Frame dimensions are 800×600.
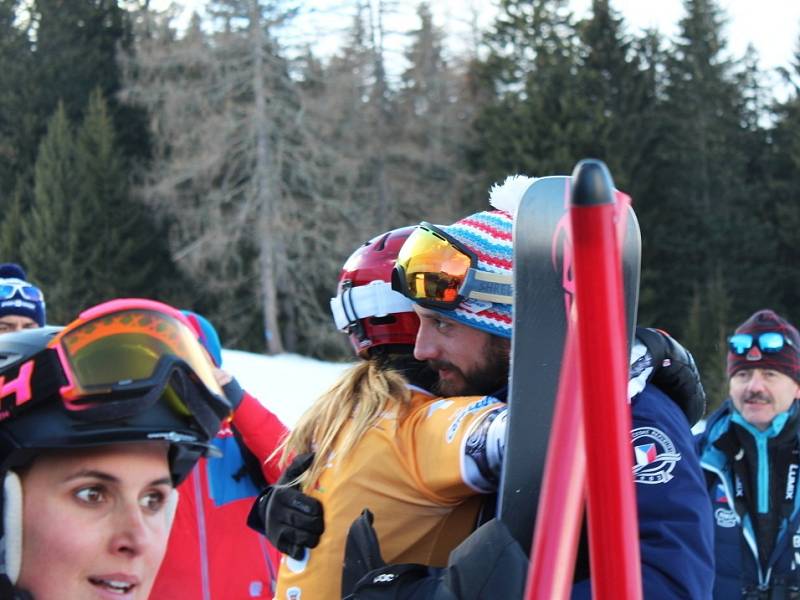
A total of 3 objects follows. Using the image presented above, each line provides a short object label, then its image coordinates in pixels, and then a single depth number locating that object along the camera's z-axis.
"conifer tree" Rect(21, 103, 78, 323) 32.75
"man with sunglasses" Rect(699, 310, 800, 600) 4.38
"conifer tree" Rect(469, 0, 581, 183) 34.56
